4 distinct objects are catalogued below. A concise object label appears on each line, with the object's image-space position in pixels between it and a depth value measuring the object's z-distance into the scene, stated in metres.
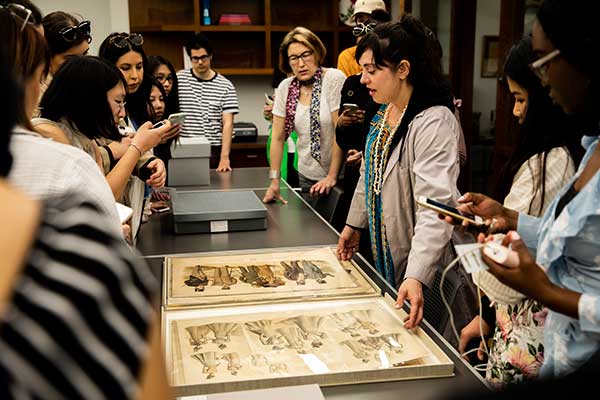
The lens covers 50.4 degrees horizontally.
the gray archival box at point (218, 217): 2.52
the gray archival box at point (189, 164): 3.57
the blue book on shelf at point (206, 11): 5.57
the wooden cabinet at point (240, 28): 5.57
